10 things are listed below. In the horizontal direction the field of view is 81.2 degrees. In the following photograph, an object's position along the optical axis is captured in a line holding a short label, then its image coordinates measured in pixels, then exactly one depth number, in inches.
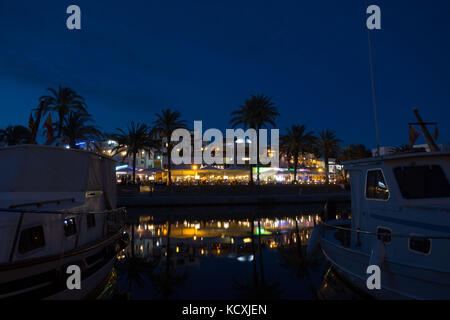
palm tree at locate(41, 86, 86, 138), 1284.4
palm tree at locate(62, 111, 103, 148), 1378.0
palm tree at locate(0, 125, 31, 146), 2186.3
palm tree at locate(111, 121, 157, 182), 1669.5
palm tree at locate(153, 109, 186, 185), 1628.9
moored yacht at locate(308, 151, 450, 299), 245.1
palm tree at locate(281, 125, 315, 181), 1855.3
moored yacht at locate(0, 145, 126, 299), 243.9
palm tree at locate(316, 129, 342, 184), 1989.4
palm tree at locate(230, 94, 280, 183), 1648.6
